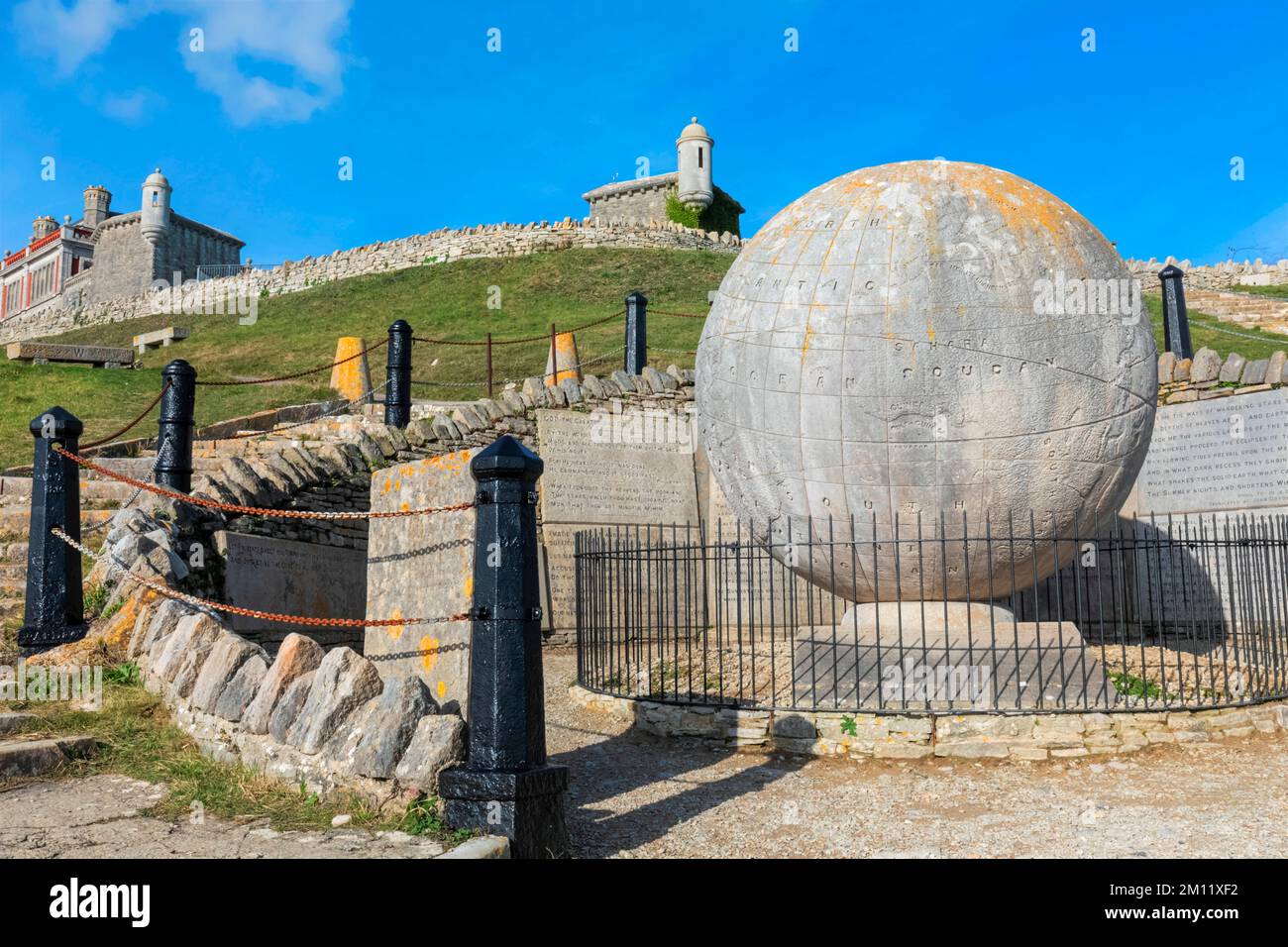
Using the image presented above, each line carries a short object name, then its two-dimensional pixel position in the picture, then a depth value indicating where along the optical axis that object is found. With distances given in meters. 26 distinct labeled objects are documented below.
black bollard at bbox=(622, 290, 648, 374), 14.62
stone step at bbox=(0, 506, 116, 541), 8.88
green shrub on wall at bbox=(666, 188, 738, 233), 48.72
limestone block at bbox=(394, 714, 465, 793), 4.10
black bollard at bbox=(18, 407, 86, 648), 6.46
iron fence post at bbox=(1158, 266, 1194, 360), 13.46
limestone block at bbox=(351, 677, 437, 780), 4.21
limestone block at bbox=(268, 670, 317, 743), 4.68
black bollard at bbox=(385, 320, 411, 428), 12.28
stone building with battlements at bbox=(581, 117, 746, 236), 49.16
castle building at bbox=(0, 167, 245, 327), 53.81
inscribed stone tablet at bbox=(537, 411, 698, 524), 11.99
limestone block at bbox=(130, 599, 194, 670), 6.25
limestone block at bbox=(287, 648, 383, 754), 4.49
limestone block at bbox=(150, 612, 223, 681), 5.77
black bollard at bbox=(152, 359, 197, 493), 9.26
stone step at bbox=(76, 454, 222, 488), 10.64
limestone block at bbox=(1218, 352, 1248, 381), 11.55
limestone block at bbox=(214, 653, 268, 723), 5.05
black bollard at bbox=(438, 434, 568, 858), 3.90
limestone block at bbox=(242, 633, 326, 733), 4.82
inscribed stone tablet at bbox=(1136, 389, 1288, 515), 11.10
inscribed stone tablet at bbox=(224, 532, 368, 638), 8.91
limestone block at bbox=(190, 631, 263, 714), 5.25
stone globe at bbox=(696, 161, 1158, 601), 6.82
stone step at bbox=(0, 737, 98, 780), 4.75
